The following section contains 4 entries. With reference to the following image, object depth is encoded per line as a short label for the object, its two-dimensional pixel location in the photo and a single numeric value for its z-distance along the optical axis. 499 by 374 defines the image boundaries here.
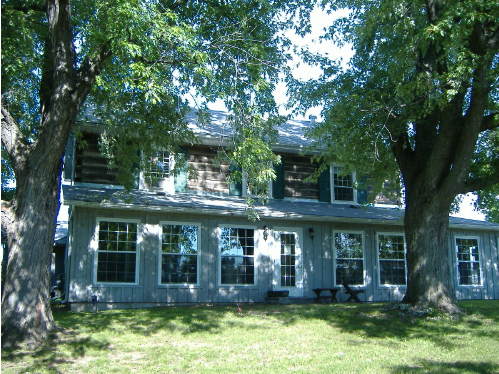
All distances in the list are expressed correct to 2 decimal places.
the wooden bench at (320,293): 15.17
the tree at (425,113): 10.02
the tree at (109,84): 8.43
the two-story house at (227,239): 13.49
